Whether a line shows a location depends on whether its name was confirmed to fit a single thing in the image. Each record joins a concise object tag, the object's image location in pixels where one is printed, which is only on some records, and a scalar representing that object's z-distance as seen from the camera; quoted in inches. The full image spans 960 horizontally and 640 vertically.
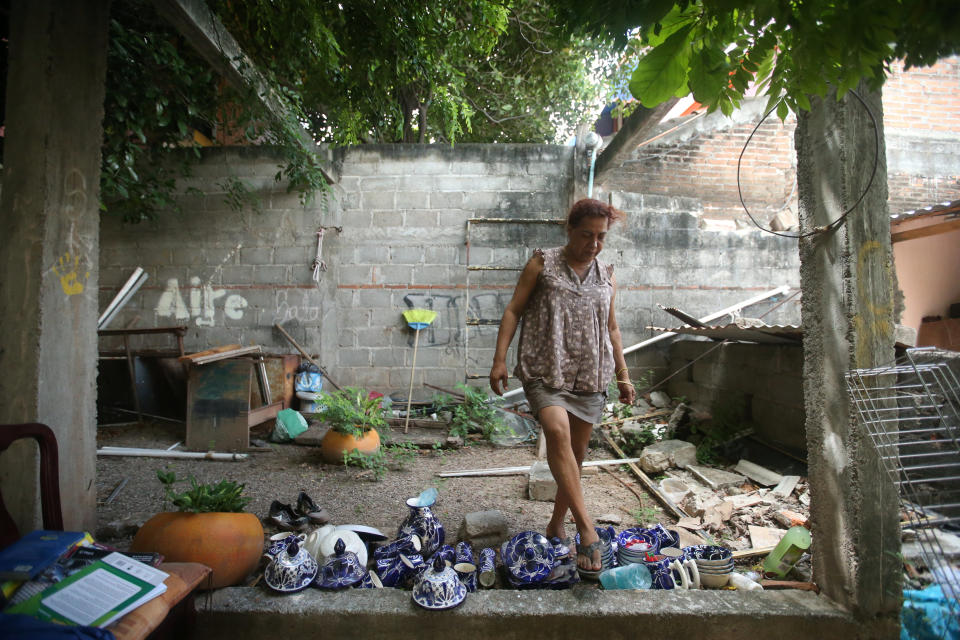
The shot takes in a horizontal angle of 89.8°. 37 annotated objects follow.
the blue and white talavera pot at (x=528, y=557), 79.4
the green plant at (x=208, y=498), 81.0
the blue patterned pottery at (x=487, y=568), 80.8
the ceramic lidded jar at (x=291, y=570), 73.7
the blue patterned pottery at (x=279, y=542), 86.9
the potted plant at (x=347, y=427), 162.6
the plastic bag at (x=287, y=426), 190.4
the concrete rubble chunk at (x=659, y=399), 216.8
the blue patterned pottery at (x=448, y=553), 82.7
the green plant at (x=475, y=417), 198.1
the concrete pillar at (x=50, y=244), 73.7
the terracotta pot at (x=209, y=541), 75.7
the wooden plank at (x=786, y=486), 130.8
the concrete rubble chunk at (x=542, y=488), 133.6
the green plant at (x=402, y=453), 167.3
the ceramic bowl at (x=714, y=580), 81.4
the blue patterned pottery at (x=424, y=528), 90.0
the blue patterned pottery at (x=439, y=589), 70.9
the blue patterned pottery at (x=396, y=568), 80.7
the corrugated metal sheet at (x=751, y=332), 139.0
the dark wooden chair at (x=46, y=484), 66.1
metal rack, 63.2
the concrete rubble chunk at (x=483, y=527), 98.4
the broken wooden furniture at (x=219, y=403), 177.9
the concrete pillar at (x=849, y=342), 69.9
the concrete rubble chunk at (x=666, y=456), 156.1
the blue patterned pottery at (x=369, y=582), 78.9
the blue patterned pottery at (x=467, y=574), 77.2
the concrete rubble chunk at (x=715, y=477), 142.8
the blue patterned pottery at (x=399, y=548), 84.7
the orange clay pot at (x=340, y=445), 162.2
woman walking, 89.7
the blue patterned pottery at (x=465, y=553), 85.1
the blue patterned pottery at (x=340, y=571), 75.2
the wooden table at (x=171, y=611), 48.7
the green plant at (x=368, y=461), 153.7
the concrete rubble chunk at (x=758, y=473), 140.1
